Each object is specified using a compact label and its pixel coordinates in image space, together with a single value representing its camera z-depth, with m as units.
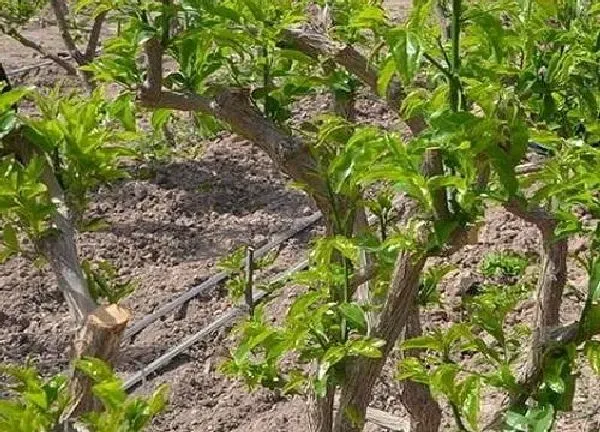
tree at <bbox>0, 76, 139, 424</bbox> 2.28
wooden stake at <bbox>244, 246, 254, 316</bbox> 3.39
